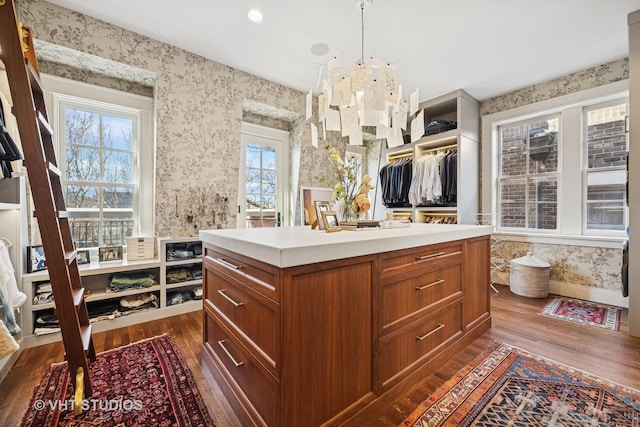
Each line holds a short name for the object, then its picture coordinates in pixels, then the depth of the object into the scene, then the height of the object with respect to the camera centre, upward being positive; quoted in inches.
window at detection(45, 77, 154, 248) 104.3 +21.4
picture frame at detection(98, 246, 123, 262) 101.3 -16.6
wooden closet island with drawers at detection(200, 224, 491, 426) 41.3 -20.1
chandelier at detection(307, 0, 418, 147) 65.2 +29.9
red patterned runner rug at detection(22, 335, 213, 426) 51.8 -40.6
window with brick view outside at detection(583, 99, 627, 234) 119.0 +21.2
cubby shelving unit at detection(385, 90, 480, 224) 146.2 +40.1
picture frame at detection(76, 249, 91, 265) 98.4 -17.3
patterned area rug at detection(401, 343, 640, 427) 51.3 -40.0
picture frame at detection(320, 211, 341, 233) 62.4 -2.3
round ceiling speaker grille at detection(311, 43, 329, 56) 108.4 +68.0
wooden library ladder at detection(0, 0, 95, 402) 44.1 +3.2
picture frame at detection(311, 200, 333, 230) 65.7 +1.0
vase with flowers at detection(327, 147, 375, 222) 73.5 +4.4
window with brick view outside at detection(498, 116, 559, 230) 137.9 +20.8
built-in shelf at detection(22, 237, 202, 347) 81.1 -29.6
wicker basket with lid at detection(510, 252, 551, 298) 124.6 -30.7
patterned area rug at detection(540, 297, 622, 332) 96.3 -39.8
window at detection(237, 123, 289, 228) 148.3 +19.8
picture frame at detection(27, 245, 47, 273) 84.0 -15.6
